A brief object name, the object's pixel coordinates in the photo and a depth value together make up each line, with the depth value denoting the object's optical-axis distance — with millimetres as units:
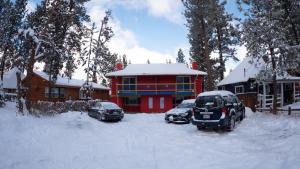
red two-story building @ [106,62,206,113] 23939
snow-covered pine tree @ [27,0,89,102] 14692
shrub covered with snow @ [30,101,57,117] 12657
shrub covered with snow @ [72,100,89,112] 17658
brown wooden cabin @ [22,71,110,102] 26912
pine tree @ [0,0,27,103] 20989
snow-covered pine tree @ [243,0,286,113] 13671
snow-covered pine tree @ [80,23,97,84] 26589
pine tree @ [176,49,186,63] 57839
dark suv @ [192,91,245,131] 10937
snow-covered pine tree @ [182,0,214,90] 23531
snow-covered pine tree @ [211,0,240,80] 28886
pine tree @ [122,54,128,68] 60331
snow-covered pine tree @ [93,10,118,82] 27703
